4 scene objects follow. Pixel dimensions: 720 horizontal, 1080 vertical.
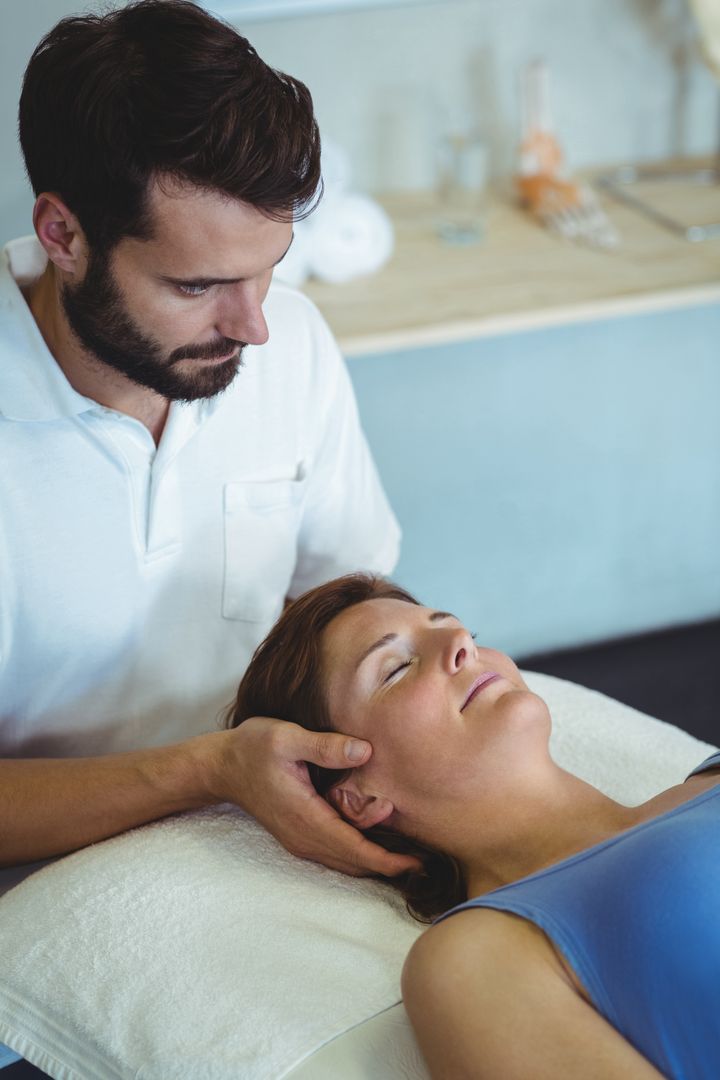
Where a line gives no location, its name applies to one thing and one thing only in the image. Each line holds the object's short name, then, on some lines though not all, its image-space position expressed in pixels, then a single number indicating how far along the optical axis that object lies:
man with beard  1.29
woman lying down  1.04
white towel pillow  1.13
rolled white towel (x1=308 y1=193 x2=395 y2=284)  2.21
